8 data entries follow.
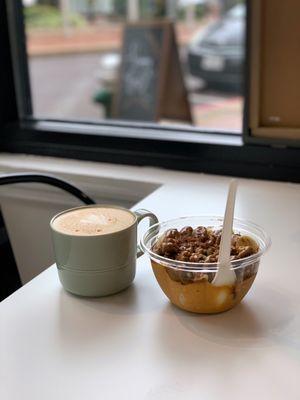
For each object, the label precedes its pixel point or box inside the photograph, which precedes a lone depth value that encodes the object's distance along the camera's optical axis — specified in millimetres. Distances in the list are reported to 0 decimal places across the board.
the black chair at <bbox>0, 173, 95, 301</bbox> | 1102
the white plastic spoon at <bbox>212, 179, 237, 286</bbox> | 702
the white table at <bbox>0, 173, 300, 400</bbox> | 604
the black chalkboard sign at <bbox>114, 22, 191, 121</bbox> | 2461
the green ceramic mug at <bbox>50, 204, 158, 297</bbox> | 756
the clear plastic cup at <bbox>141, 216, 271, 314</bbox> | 708
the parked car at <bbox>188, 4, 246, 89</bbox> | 3260
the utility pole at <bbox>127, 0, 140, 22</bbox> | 3287
